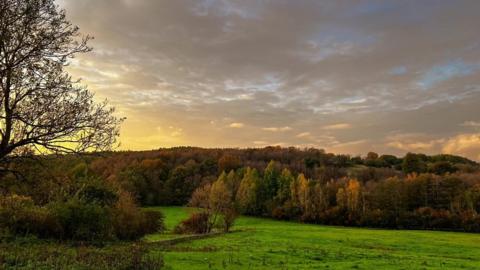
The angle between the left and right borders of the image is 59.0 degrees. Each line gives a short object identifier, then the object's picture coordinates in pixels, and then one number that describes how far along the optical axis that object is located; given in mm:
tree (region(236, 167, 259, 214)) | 113125
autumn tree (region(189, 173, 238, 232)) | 64125
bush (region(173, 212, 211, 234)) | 62875
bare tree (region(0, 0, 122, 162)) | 15367
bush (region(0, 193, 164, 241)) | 32781
